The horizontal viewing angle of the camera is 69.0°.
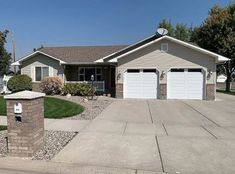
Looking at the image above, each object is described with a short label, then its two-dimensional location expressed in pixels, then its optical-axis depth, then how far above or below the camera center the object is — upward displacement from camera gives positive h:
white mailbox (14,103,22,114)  3.82 -0.62
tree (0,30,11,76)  27.46 +2.95
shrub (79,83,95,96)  13.92 -0.69
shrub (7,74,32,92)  14.67 -0.24
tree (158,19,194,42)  35.40 +10.53
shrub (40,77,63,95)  14.49 -0.39
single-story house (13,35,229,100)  12.51 +0.81
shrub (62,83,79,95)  14.10 -0.64
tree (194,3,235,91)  18.33 +5.43
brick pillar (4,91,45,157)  3.82 -1.04
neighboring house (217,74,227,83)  51.38 +0.97
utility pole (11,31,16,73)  23.39 +4.38
